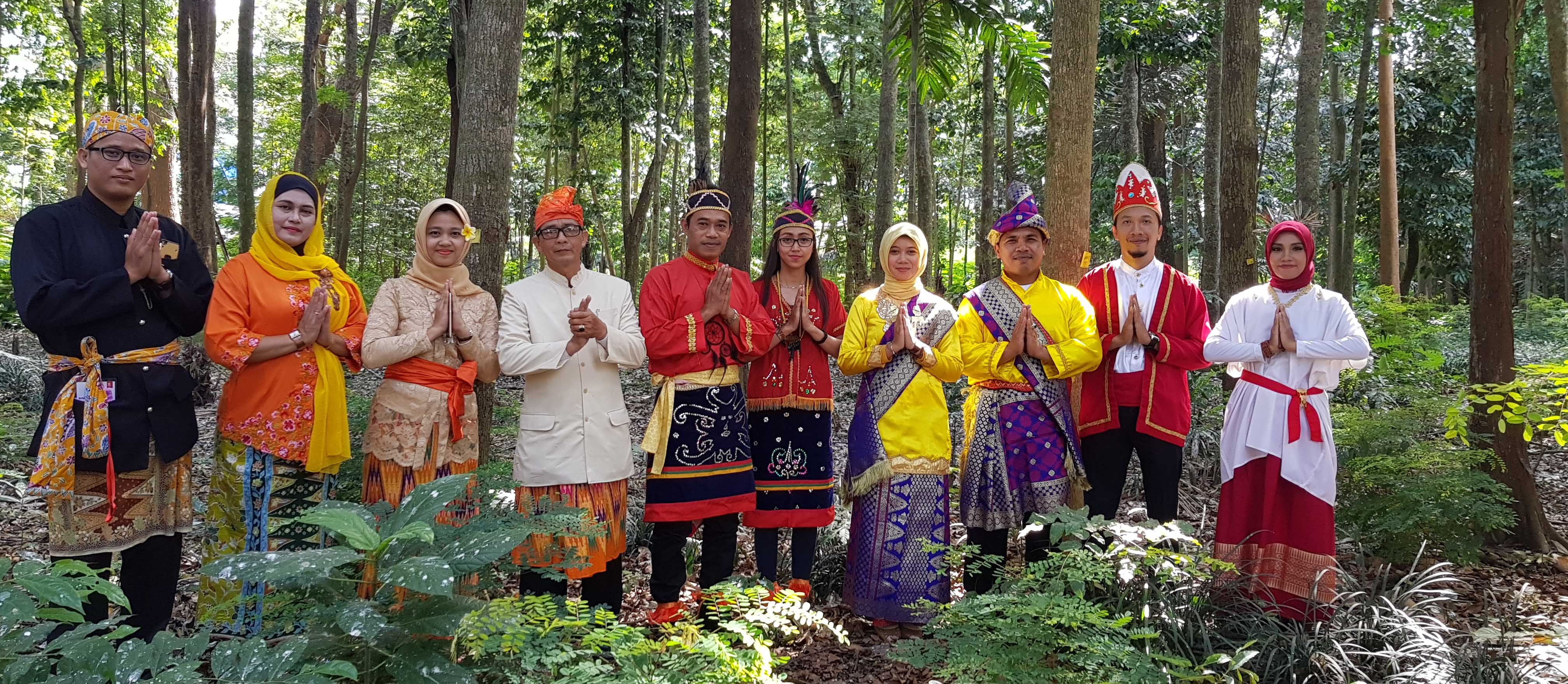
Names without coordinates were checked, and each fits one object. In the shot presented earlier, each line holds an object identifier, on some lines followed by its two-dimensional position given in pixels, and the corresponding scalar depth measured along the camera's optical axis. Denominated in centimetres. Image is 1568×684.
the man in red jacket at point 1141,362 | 400
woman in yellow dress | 399
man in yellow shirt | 396
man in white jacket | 357
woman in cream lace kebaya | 349
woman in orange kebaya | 344
